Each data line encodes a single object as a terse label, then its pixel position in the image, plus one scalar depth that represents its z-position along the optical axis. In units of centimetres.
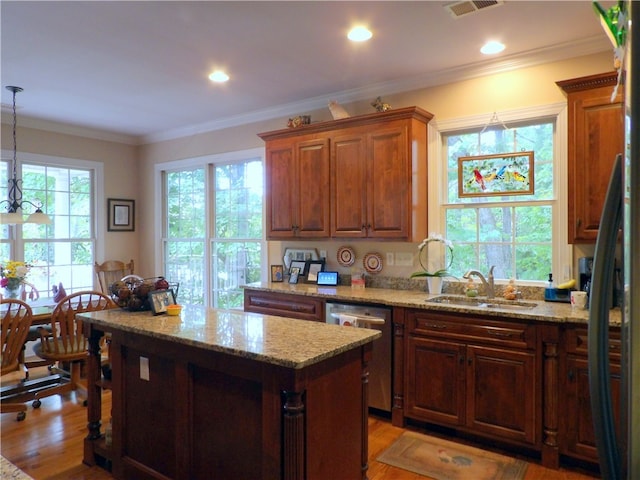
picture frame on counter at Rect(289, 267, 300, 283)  425
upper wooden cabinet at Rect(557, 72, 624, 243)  269
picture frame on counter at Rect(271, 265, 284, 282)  443
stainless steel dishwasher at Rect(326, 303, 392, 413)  324
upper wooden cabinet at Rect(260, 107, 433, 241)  350
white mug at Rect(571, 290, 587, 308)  278
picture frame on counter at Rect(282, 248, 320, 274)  440
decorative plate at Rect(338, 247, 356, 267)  414
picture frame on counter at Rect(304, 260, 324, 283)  426
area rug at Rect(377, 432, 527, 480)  259
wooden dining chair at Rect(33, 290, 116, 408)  351
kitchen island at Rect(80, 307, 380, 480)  178
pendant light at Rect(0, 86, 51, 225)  383
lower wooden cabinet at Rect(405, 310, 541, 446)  271
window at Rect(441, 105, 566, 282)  327
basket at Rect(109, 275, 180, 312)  266
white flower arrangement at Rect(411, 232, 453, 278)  353
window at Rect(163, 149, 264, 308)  499
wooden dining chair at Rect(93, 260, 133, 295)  557
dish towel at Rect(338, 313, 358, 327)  326
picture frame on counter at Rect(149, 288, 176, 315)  257
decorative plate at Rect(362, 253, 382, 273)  397
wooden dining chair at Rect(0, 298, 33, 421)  319
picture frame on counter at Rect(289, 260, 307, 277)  436
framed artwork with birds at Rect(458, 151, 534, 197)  328
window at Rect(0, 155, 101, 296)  493
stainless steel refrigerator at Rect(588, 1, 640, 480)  68
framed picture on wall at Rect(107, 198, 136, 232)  573
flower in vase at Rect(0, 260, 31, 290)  375
